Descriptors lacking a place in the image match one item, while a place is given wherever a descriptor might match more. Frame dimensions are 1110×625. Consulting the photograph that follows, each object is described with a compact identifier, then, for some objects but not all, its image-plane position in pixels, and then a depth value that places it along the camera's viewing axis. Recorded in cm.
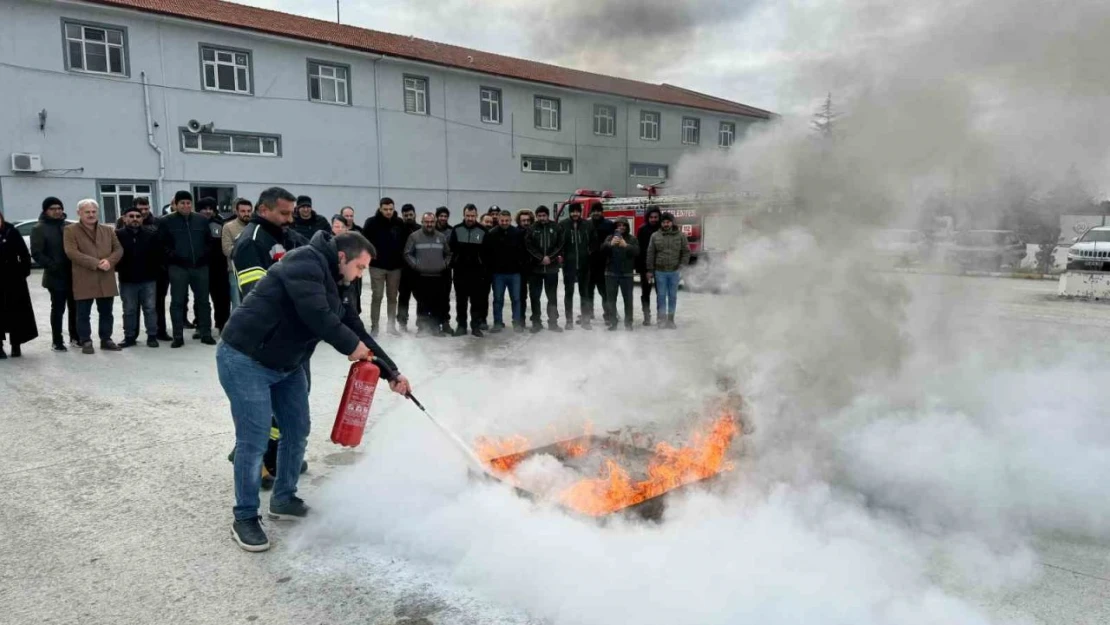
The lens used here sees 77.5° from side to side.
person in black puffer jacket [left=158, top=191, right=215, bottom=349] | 805
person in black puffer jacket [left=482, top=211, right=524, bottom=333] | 956
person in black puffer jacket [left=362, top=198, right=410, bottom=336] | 916
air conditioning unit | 1712
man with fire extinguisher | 331
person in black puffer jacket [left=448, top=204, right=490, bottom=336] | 942
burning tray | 358
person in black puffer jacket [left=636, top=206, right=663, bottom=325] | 1020
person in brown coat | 752
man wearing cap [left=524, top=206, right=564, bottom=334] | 973
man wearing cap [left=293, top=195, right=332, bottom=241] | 785
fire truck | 793
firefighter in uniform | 378
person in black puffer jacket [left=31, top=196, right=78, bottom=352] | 754
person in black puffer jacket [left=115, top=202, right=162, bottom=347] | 793
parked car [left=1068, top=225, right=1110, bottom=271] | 1576
